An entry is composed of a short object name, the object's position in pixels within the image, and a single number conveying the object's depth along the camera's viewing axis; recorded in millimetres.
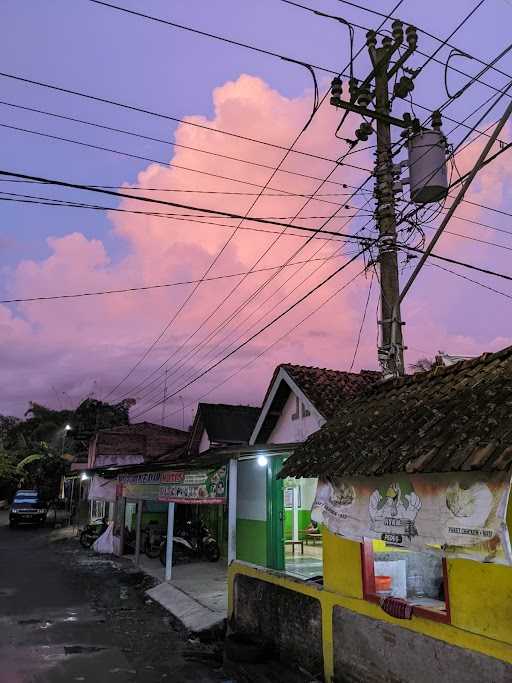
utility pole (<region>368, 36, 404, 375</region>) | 9281
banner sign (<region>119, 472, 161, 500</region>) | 17125
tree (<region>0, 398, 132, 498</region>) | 48844
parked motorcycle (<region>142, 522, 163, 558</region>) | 20406
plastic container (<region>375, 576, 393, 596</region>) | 7625
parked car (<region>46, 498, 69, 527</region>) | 37875
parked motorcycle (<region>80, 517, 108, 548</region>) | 25703
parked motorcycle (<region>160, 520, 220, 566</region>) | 18516
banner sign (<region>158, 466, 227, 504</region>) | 12742
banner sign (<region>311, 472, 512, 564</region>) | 4883
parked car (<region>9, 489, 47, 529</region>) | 34406
